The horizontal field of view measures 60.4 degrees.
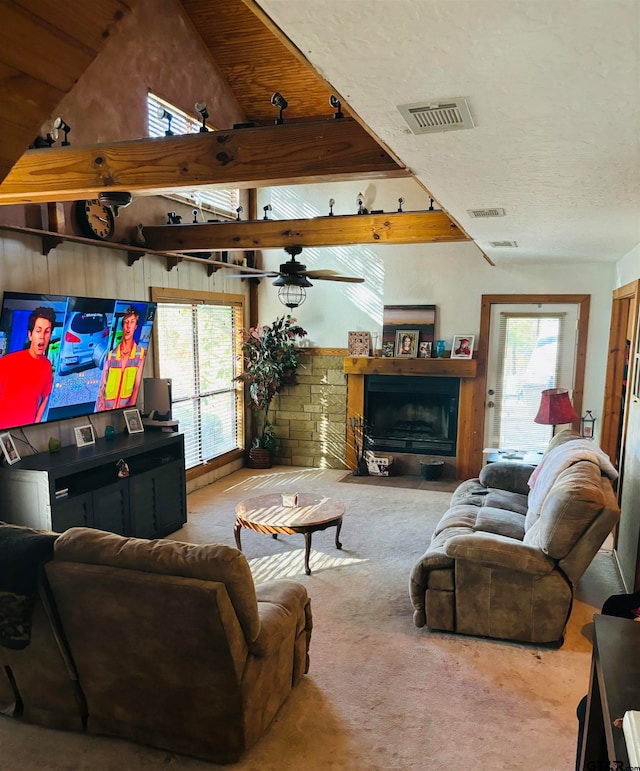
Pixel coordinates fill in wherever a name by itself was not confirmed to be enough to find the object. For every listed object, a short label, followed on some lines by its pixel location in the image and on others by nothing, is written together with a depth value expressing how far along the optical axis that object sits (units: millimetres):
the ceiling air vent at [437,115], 1593
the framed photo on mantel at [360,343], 6559
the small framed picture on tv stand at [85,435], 4262
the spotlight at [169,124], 2648
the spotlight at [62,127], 2809
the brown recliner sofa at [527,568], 2969
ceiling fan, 4395
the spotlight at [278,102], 2234
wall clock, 4219
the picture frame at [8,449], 3604
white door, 6004
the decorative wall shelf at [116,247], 3723
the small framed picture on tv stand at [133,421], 4770
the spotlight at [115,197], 2758
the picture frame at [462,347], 6219
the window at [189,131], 5062
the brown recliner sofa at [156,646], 2045
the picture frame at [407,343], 6418
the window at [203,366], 5503
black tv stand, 3607
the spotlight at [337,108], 2085
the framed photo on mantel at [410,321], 6379
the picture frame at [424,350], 6371
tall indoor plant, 6570
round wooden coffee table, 3830
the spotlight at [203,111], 2363
